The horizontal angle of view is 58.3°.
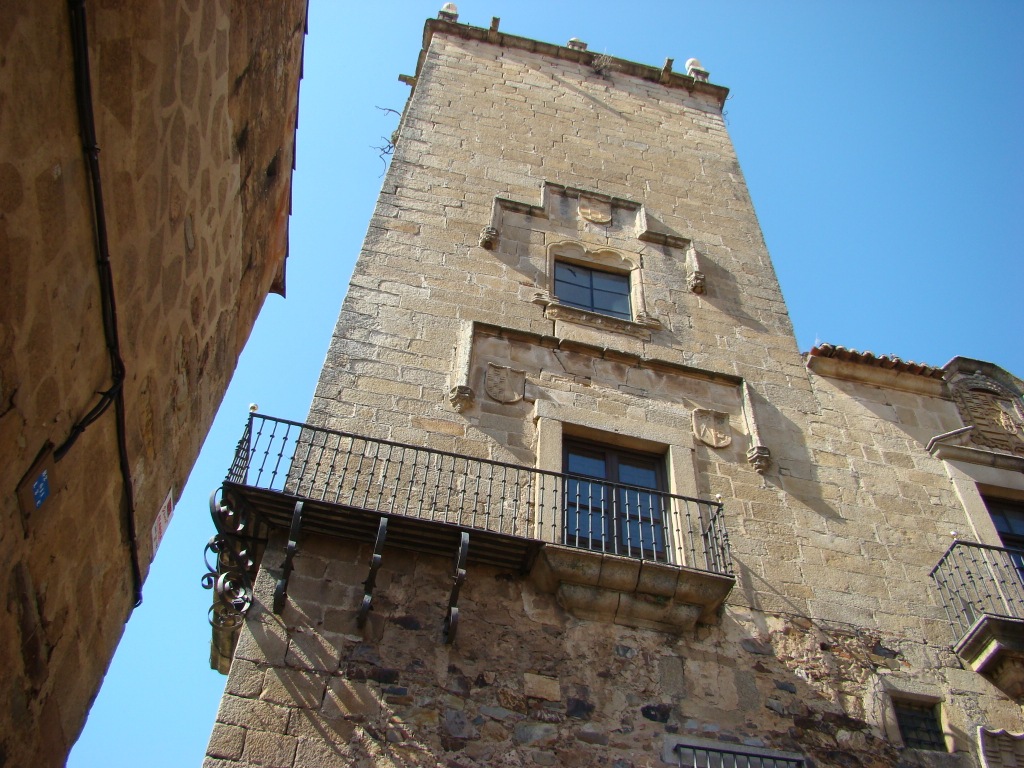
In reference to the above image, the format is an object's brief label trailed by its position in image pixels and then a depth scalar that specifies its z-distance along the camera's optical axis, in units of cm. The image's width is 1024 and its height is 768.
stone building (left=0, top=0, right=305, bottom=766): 352
